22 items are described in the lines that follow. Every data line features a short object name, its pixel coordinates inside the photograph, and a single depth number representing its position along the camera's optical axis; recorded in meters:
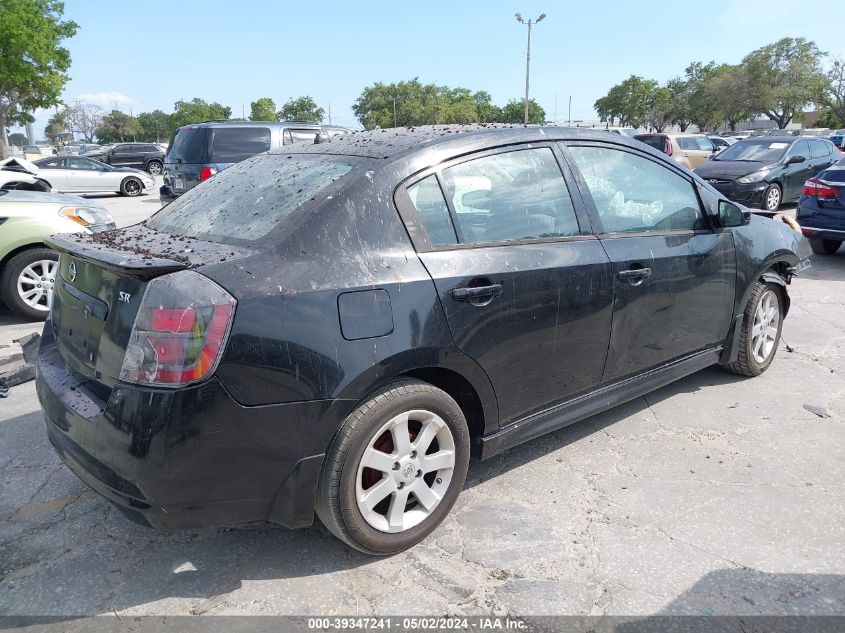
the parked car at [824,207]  8.63
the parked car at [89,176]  20.81
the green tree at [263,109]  79.75
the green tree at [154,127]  102.56
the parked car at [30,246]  5.84
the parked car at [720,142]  26.19
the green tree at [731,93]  67.75
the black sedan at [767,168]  12.80
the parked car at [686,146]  18.27
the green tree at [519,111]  88.12
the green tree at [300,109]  92.50
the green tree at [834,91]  65.62
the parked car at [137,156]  30.96
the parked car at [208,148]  10.66
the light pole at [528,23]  42.69
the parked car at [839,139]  33.93
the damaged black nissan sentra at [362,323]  2.20
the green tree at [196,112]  87.94
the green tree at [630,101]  83.44
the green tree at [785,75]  64.00
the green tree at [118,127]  96.62
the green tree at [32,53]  33.31
